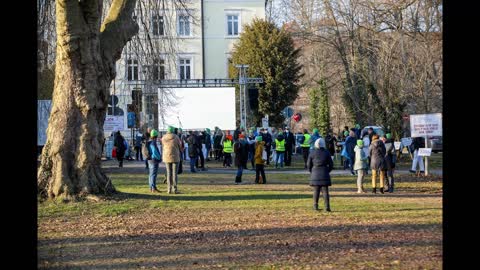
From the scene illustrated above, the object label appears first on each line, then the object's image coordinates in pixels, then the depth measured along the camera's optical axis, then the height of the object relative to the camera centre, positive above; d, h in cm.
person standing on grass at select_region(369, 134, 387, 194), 1930 -53
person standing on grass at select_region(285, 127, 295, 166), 3254 -28
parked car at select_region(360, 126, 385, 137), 2915 +48
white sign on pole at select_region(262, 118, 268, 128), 4436 +118
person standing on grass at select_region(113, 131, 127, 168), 3106 -19
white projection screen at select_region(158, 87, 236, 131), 4100 +220
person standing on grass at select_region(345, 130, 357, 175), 2663 -22
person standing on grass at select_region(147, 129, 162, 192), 1961 -56
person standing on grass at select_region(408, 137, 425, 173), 2514 -66
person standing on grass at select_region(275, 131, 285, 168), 3086 -31
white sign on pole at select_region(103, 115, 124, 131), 3641 +106
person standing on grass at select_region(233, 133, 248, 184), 2267 -48
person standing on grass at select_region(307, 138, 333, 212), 1527 -66
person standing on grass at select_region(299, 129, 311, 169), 2948 -18
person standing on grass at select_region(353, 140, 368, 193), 1928 -63
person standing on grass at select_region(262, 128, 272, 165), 3234 +1
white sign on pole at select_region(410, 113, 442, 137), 2261 +49
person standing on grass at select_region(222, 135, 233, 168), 3206 -29
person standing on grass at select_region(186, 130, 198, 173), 2756 -36
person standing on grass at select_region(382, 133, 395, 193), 1947 -68
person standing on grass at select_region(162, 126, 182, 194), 1931 -41
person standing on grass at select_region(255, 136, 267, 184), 2194 -50
